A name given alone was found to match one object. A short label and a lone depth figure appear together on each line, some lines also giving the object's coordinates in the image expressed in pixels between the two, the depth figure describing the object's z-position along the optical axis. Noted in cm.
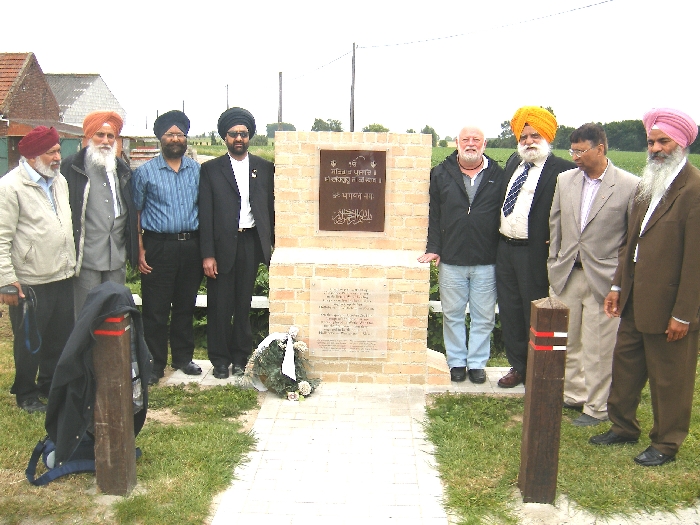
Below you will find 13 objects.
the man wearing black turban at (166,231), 542
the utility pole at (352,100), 2108
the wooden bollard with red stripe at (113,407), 363
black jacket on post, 360
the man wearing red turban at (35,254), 462
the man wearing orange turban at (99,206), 511
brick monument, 557
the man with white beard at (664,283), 398
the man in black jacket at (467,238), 546
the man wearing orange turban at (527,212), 525
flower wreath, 534
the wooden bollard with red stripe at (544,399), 364
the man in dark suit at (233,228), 554
